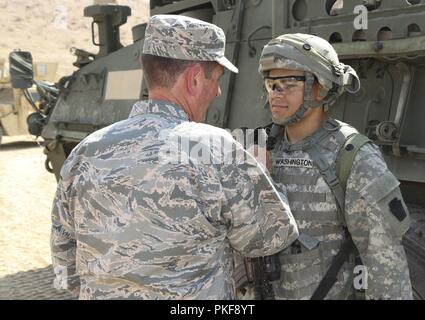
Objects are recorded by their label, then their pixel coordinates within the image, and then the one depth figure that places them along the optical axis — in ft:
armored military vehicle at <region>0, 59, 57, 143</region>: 52.60
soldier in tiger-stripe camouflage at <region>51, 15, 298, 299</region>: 5.85
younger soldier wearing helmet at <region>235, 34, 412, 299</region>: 6.95
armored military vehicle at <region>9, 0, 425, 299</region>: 9.26
